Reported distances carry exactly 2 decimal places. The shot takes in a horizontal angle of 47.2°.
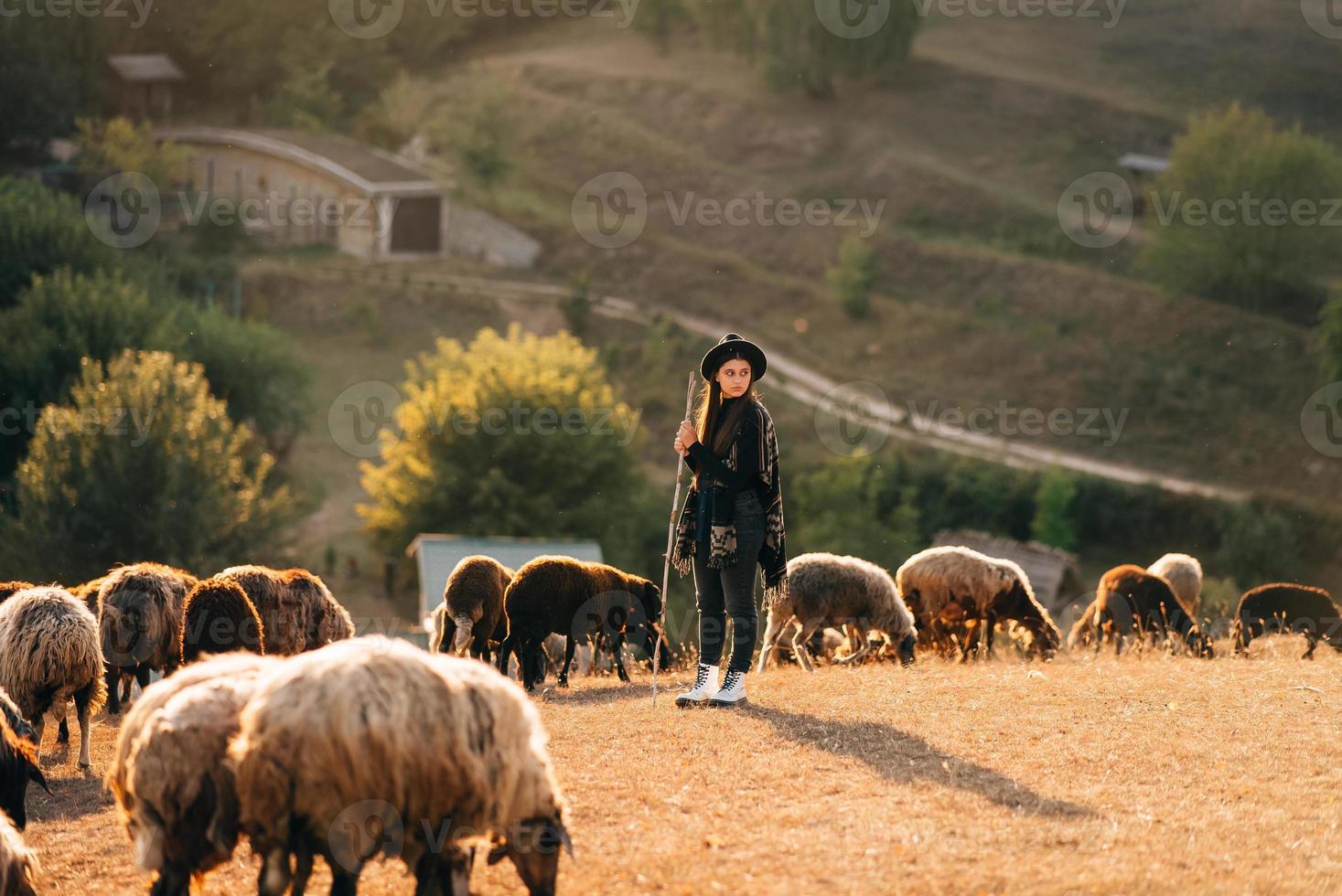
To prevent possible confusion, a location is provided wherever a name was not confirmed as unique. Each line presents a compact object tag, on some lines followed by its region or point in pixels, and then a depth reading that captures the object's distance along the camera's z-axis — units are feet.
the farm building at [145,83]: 267.39
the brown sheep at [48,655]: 39.88
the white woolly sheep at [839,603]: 51.60
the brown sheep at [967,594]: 56.85
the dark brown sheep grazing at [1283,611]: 65.21
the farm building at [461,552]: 108.68
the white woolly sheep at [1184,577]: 73.10
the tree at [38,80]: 231.30
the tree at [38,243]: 176.96
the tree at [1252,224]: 225.97
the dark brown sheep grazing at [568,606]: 49.29
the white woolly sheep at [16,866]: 26.25
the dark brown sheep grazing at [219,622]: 41.93
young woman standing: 38.34
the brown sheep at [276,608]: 47.65
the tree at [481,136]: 251.60
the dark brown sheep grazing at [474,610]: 51.67
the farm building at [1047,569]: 150.30
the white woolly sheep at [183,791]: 25.44
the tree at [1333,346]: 201.36
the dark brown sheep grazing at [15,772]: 32.09
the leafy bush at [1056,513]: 171.01
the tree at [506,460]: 156.66
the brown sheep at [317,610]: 49.06
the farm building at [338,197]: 232.32
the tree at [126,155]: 227.40
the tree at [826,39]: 310.04
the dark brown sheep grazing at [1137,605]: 61.36
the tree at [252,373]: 173.06
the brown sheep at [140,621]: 44.27
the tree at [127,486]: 135.23
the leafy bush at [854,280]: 229.04
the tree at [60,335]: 156.87
